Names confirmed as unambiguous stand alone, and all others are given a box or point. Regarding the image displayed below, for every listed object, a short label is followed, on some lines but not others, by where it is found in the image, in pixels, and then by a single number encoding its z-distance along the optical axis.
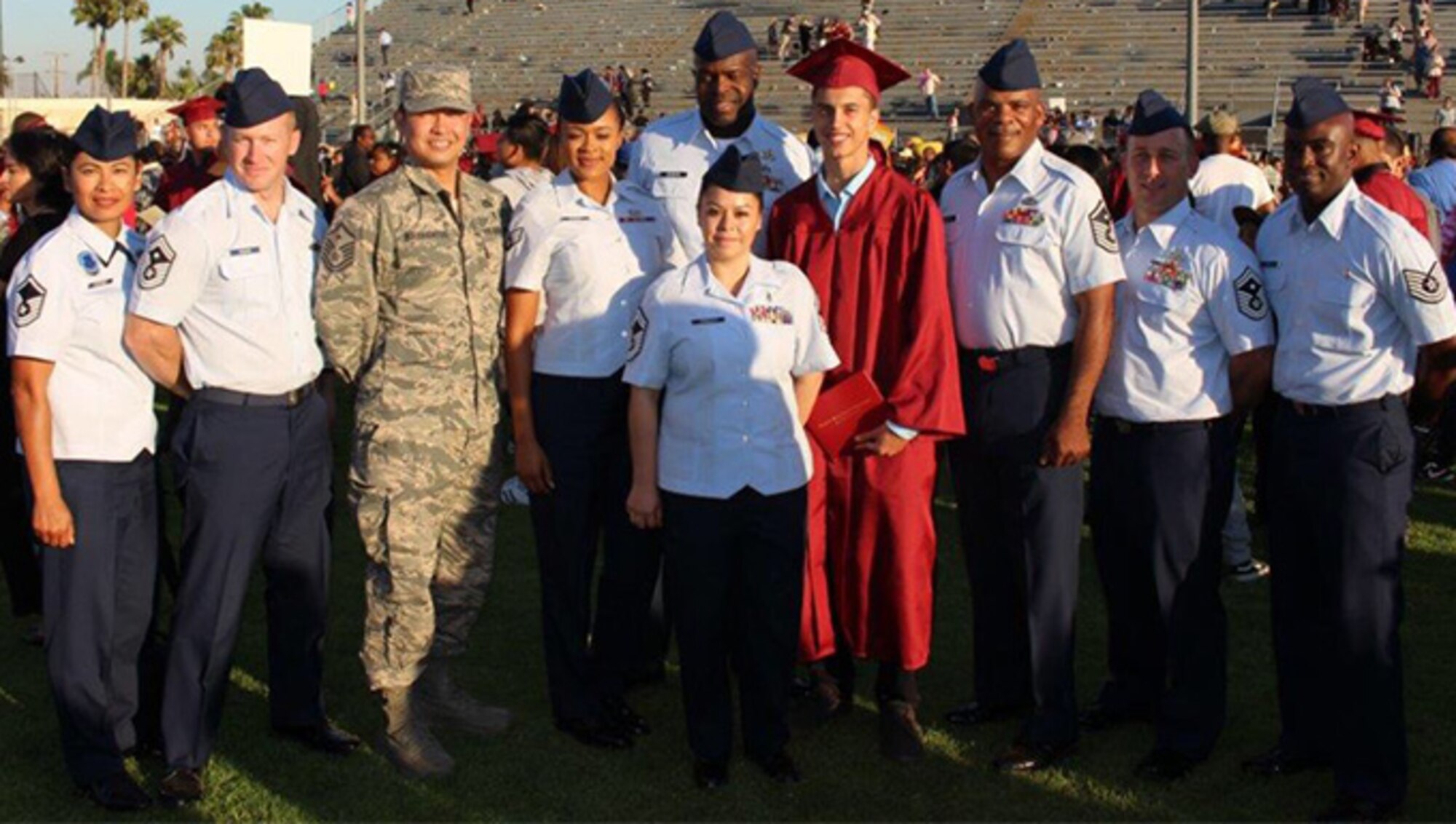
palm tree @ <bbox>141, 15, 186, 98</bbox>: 78.06
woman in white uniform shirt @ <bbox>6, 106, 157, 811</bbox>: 4.47
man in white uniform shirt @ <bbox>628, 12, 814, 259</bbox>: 5.38
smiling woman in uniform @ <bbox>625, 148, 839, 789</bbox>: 4.66
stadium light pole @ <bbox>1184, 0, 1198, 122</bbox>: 21.34
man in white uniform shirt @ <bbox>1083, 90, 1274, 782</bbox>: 4.84
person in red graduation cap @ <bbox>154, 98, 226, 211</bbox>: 8.52
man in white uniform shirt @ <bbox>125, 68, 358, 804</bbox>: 4.54
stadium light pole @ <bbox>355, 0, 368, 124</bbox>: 26.38
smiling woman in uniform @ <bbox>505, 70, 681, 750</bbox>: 5.05
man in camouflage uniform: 4.76
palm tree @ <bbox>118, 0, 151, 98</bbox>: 77.44
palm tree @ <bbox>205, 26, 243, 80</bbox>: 75.50
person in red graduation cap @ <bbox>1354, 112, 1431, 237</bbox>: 6.68
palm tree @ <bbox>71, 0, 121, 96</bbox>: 76.56
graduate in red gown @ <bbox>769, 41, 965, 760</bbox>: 4.93
